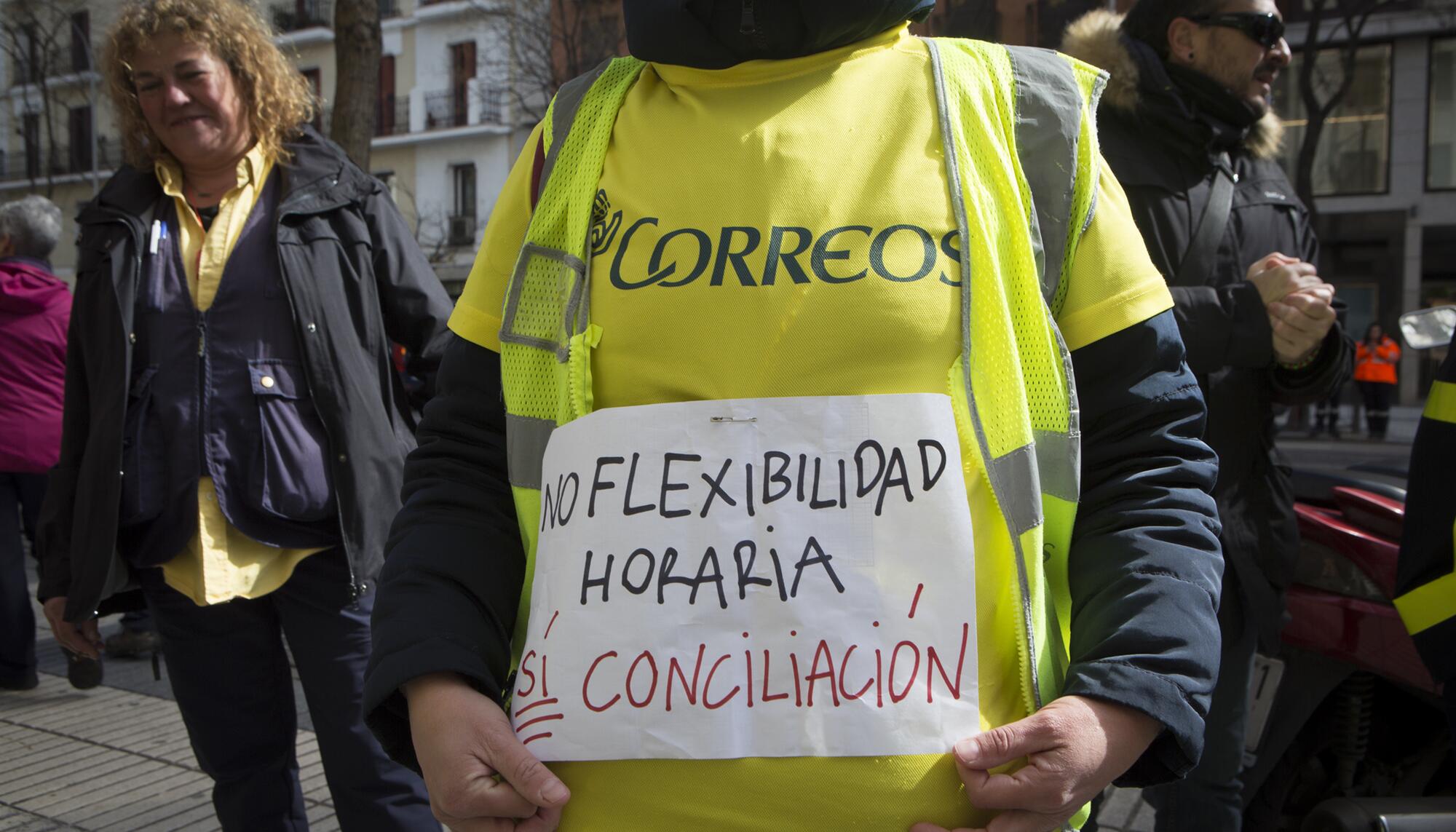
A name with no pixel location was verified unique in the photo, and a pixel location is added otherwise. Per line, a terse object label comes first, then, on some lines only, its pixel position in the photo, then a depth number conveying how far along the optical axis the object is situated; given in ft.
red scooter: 8.75
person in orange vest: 60.39
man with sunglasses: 8.35
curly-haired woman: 8.16
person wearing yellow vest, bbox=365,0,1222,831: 3.42
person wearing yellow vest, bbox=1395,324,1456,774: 6.13
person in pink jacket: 16.58
